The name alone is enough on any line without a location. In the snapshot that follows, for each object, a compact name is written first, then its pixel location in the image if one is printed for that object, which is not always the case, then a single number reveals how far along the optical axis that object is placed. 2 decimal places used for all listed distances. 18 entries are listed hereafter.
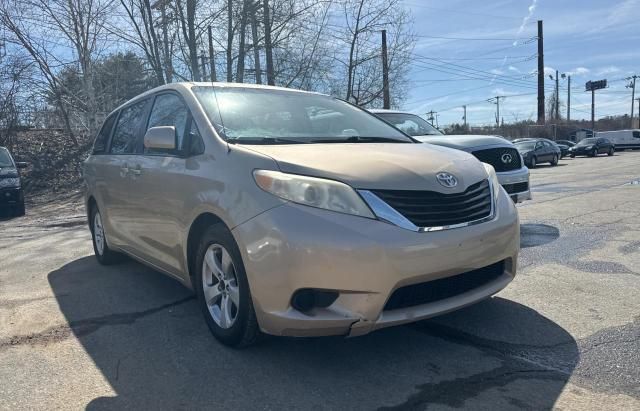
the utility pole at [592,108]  70.06
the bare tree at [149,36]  17.09
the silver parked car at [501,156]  6.95
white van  44.91
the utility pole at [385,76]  21.36
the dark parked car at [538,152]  25.64
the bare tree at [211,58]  17.28
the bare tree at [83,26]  17.34
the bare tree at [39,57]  16.89
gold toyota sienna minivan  2.74
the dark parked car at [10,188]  11.60
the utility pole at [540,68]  41.78
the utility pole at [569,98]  81.15
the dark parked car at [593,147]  37.75
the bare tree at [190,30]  16.61
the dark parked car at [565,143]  41.62
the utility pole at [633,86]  78.31
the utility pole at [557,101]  69.59
